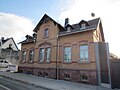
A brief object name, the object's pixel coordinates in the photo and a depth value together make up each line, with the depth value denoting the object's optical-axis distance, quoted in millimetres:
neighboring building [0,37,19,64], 29567
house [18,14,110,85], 9544
